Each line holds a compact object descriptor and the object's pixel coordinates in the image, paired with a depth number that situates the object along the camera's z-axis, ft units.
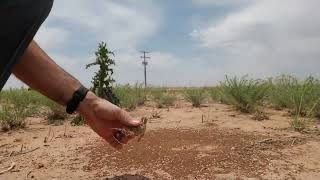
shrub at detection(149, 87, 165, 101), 16.04
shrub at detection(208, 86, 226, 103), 14.40
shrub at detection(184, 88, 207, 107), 13.93
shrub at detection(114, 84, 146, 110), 13.07
